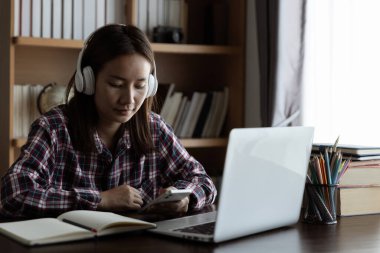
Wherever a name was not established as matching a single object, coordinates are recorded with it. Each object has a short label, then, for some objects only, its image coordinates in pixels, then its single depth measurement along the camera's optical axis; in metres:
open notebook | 1.25
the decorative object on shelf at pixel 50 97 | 2.85
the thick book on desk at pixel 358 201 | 1.62
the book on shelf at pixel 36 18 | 2.84
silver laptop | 1.25
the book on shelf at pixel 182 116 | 3.16
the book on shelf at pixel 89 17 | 2.94
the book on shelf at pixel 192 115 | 3.17
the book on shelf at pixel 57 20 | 2.88
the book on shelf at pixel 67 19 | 2.89
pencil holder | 1.54
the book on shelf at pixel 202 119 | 3.20
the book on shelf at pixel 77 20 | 2.92
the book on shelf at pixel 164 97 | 3.14
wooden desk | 1.21
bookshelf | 2.83
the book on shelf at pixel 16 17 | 2.79
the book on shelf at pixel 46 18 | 2.85
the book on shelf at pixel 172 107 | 3.14
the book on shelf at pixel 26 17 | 2.81
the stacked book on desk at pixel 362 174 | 1.64
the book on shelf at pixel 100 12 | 2.97
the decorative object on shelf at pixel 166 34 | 3.08
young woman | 1.63
